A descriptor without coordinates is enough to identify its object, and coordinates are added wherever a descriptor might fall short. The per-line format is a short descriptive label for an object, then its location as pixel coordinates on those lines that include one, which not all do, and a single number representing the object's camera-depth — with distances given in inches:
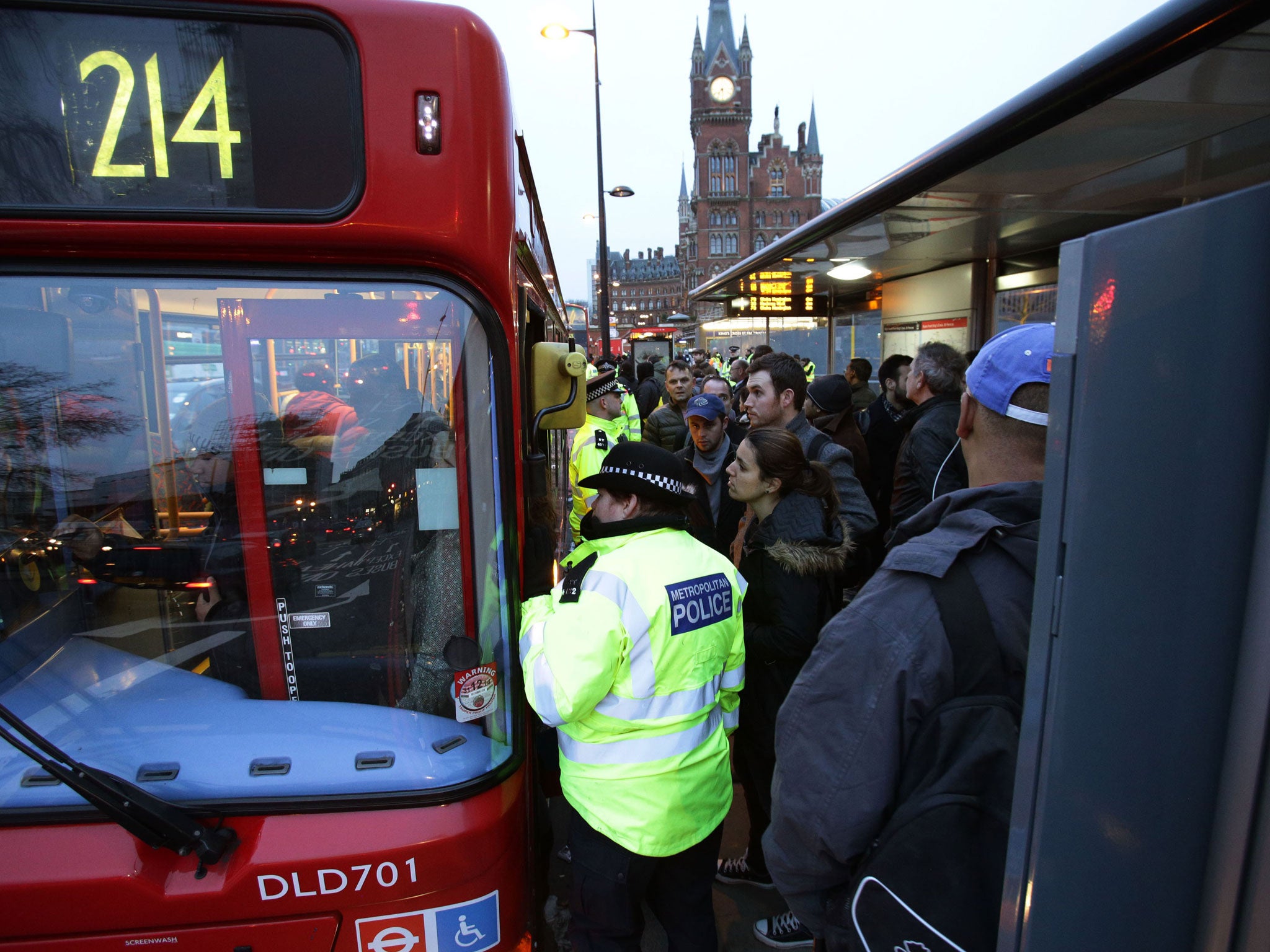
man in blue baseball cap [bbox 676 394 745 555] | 172.7
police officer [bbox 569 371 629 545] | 195.5
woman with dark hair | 102.9
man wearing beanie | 198.2
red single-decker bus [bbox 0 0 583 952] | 56.3
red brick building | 3272.6
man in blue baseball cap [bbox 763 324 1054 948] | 46.4
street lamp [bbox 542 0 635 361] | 586.9
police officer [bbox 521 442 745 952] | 71.0
